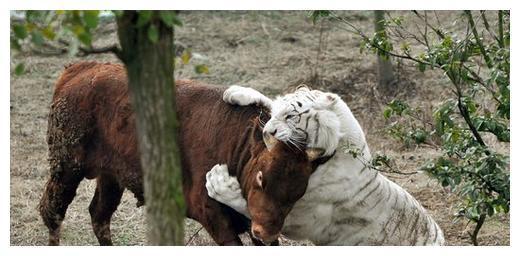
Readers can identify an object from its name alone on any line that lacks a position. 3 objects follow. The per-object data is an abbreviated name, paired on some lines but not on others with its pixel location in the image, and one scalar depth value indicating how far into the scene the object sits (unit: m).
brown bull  9.81
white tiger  9.97
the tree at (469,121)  9.61
